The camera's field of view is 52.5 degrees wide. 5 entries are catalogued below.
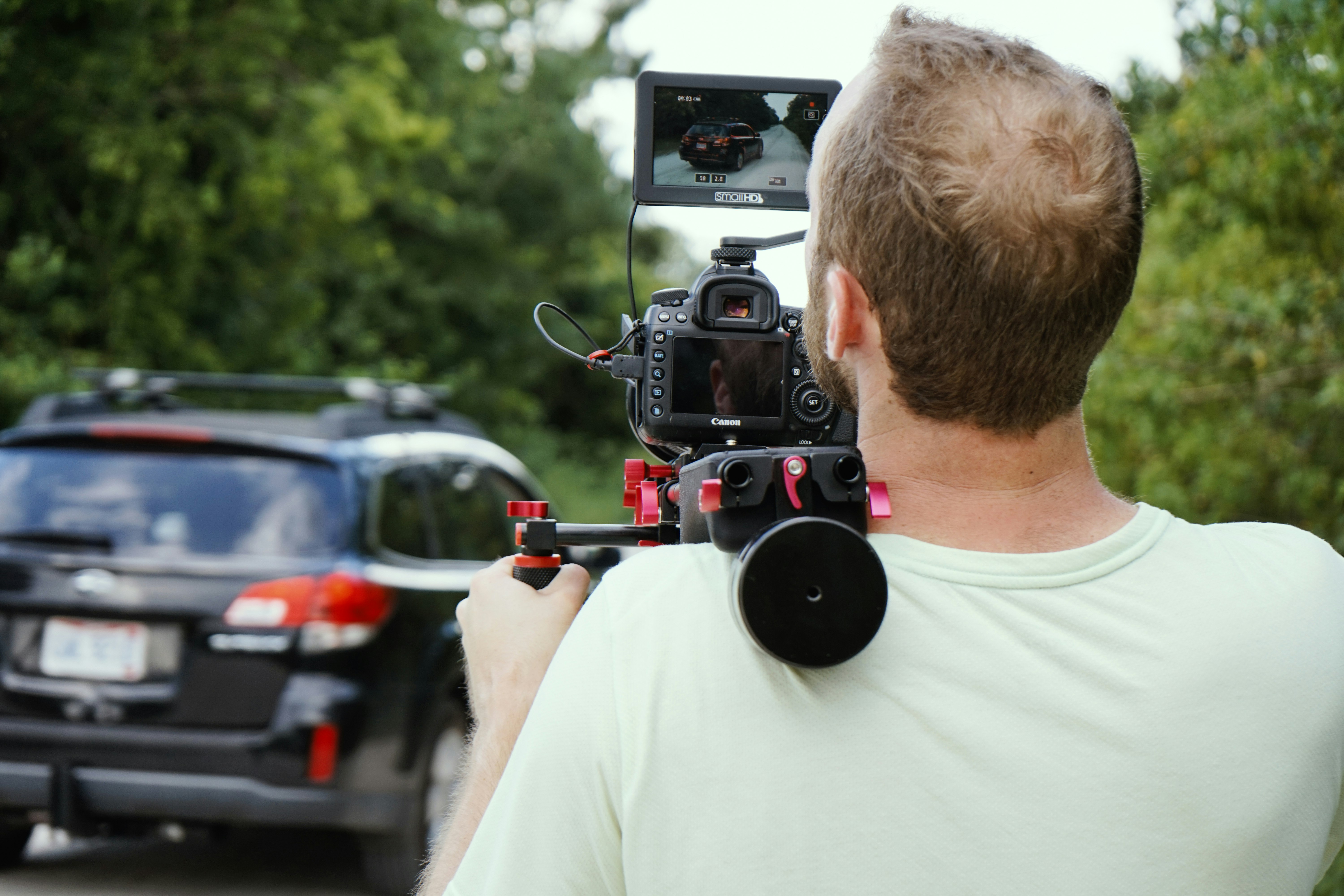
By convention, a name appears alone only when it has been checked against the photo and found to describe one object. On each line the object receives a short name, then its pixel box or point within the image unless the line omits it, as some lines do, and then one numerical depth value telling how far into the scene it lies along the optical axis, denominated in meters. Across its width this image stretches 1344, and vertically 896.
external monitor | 2.17
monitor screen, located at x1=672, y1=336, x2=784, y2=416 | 1.99
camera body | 1.98
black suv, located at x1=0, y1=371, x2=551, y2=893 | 4.62
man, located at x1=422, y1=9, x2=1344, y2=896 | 1.17
